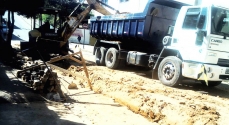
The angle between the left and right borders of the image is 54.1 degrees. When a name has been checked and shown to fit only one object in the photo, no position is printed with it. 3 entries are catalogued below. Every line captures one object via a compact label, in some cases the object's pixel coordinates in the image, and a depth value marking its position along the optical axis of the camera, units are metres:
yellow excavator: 11.20
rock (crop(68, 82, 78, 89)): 7.07
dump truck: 6.50
